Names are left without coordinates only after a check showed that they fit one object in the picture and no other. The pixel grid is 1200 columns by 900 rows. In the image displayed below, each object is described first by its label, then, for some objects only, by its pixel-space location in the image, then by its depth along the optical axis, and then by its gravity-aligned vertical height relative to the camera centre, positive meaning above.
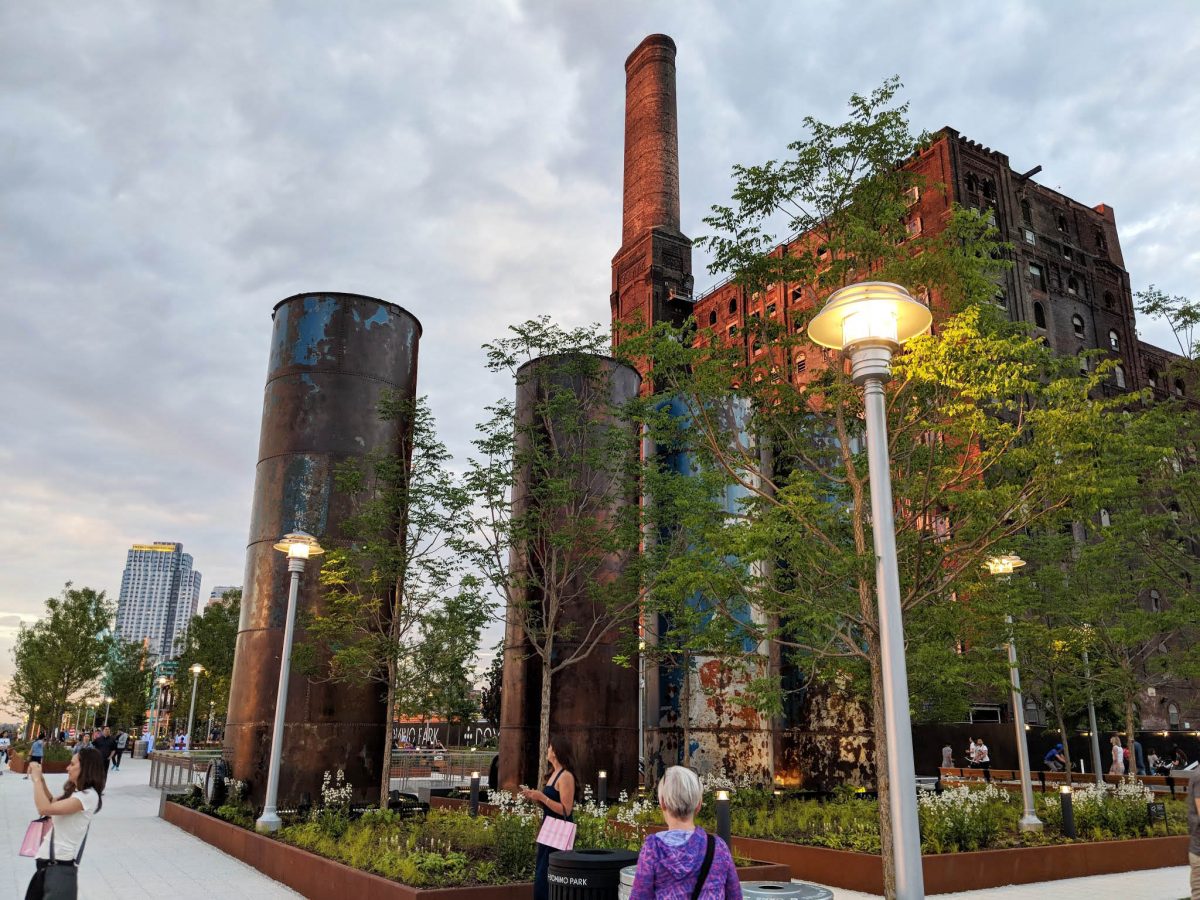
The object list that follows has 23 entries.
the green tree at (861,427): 10.05 +3.47
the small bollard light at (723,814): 9.55 -1.36
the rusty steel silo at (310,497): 19.42 +4.33
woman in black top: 8.09 -1.01
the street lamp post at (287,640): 14.33 +0.70
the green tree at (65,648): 44.88 +1.54
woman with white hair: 4.14 -0.81
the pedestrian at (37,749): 27.36 -2.27
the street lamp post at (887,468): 5.04 +1.49
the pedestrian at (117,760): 37.78 -3.51
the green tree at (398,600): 17.69 +1.73
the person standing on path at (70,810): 6.34 -0.97
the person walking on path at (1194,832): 8.10 -1.22
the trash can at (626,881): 6.46 -1.41
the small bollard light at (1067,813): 14.21 -1.86
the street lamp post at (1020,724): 14.72 -0.51
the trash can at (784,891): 6.14 -1.43
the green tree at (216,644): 45.66 +1.95
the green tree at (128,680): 68.22 -0.11
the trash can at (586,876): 6.76 -1.45
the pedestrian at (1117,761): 29.01 -2.08
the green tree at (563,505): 18.92 +4.17
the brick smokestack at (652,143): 63.28 +39.28
